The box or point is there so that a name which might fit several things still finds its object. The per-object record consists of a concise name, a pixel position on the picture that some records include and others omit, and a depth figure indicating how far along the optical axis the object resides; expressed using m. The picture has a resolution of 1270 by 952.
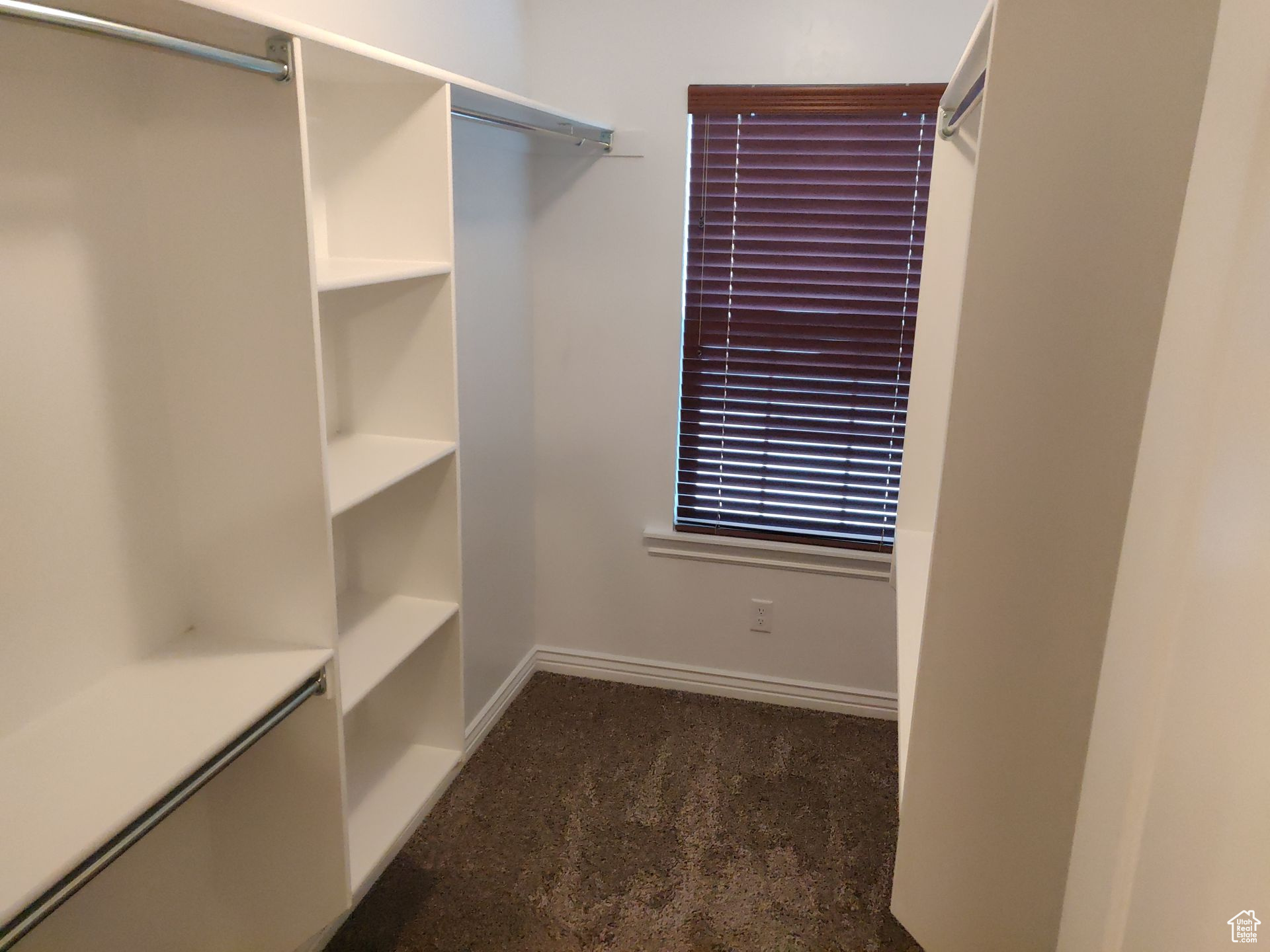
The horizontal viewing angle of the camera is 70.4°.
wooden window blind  2.66
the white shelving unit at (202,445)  1.23
